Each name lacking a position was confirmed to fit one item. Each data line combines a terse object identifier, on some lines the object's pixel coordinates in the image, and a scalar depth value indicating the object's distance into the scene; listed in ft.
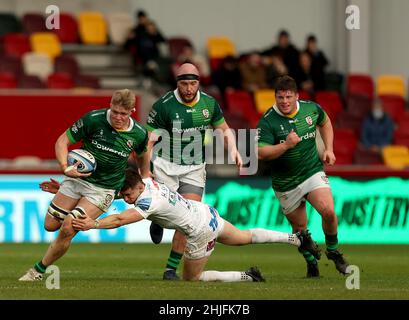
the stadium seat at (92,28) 97.14
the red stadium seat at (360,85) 97.96
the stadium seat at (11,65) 89.40
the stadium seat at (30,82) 87.71
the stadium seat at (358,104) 95.61
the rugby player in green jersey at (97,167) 43.52
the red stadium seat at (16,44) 92.84
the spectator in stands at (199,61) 94.12
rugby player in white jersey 40.06
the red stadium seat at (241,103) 92.12
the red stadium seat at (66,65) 91.40
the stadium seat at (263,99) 93.97
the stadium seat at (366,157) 88.12
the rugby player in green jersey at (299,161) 46.78
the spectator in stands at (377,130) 90.63
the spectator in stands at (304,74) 95.45
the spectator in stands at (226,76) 93.25
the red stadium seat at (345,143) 89.76
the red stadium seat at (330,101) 94.89
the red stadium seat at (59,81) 88.17
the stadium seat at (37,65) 90.48
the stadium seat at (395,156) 87.66
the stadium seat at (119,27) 97.19
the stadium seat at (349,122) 93.04
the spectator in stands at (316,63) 97.25
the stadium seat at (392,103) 98.27
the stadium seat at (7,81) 86.79
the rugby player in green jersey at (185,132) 47.26
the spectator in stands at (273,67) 94.22
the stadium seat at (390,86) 99.60
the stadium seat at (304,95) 93.11
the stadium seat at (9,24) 95.86
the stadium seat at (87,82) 90.22
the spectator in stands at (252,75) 94.32
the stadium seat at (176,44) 99.60
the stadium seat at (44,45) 93.66
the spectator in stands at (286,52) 96.02
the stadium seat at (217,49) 99.86
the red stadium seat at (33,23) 96.02
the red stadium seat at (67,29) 96.78
